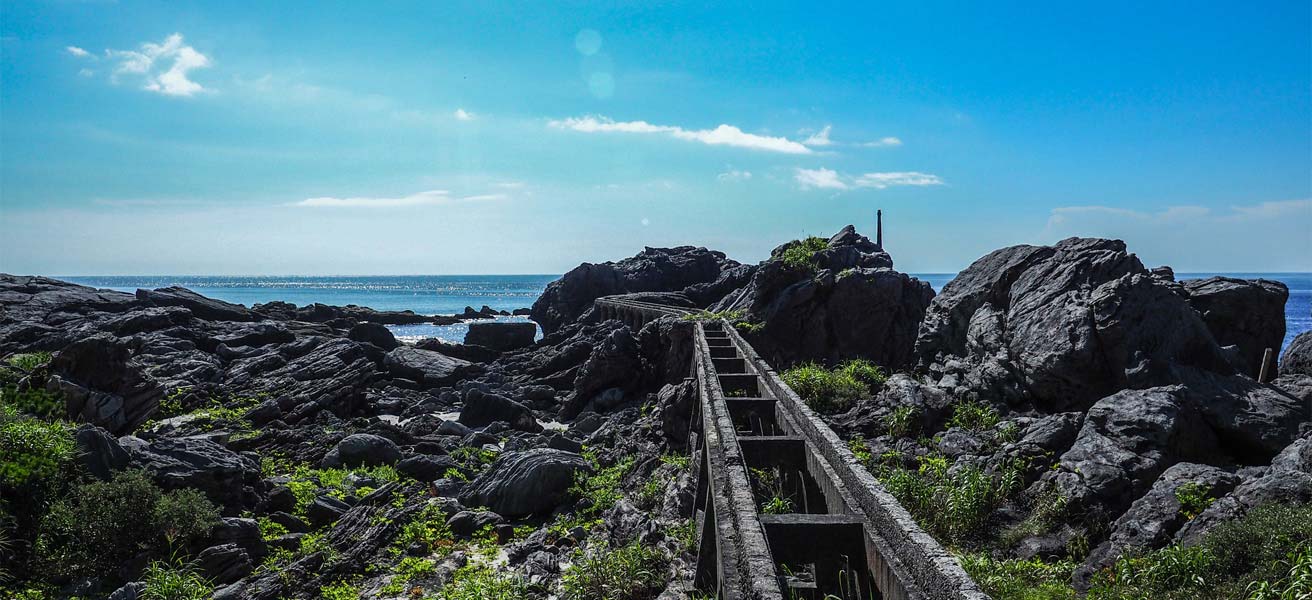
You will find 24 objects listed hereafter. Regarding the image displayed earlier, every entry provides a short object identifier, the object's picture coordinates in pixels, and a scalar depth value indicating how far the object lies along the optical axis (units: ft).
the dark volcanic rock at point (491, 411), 79.41
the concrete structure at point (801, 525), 17.71
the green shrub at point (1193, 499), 23.13
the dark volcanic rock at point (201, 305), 139.03
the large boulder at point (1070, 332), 34.99
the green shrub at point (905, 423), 39.34
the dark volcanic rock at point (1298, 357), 47.06
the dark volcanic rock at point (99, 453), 42.37
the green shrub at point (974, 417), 37.86
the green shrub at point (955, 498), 26.89
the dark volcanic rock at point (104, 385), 65.46
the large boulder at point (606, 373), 86.33
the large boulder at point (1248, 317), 46.80
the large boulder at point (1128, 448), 26.25
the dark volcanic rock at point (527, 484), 46.96
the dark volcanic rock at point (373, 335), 131.23
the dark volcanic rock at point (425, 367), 108.13
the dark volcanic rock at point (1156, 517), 22.76
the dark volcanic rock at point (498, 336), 148.05
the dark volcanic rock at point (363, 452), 61.52
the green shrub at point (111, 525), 37.32
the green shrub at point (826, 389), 47.62
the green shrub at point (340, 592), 35.63
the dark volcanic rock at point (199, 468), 44.98
